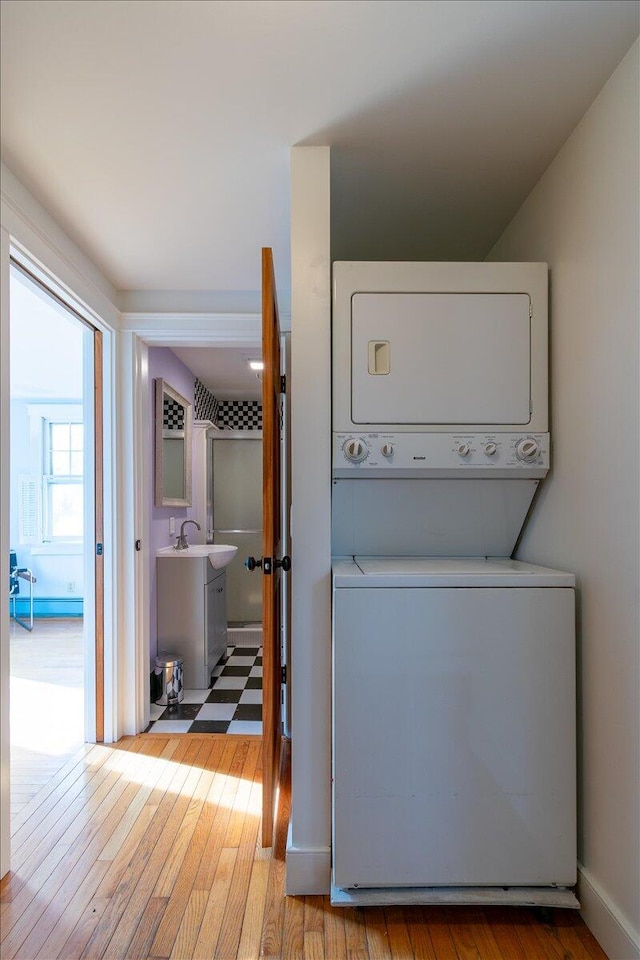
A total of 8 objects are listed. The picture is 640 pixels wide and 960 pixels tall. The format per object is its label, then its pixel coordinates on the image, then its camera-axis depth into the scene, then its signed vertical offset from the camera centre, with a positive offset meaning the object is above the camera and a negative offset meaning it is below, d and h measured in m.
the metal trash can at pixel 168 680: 3.13 -1.16
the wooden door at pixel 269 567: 1.75 -0.29
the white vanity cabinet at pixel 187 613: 3.36 -0.83
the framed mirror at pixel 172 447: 3.41 +0.22
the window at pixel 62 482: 5.55 -0.03
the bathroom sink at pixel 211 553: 3.44 -0.49
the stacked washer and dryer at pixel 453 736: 1.52 -0.73
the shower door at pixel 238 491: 5.20 -0.12
